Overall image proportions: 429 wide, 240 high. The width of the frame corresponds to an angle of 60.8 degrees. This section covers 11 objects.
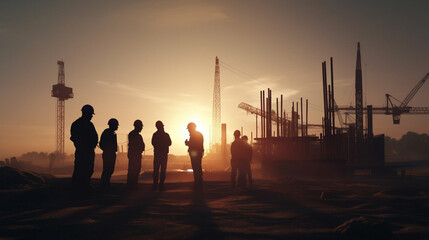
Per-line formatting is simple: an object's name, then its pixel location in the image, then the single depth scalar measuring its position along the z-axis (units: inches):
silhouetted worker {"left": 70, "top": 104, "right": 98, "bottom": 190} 262.4
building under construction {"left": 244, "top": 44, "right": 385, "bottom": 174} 805.9
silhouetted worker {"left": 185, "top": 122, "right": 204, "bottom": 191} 348.8
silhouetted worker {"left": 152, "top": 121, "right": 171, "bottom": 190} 345.1
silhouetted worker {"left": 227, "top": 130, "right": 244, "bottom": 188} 414.9
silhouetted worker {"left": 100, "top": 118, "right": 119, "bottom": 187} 316.5
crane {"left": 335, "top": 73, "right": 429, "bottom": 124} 3528.5
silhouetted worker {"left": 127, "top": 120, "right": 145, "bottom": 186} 343.9
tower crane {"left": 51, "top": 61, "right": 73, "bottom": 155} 3718.0
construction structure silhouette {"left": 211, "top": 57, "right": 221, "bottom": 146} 2989.7
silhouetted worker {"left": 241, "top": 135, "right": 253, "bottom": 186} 417.4
